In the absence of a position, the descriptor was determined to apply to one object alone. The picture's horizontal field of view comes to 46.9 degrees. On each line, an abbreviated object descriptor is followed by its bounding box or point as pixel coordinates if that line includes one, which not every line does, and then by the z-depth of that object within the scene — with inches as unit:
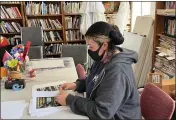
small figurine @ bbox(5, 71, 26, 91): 57.0
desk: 42.6
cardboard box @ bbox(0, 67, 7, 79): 60.7
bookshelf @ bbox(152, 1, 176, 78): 98.5
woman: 41.1
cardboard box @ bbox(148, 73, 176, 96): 90.8
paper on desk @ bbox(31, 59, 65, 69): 80.5
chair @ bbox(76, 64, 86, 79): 73.2
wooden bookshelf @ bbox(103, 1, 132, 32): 159.3
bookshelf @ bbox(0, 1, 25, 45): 150.6
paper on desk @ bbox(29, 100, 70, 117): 42.5
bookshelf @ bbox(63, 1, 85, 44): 155.9
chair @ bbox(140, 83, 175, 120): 47.7
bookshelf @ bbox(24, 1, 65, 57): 153.4
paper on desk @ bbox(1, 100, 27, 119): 42.2
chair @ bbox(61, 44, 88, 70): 104.9
